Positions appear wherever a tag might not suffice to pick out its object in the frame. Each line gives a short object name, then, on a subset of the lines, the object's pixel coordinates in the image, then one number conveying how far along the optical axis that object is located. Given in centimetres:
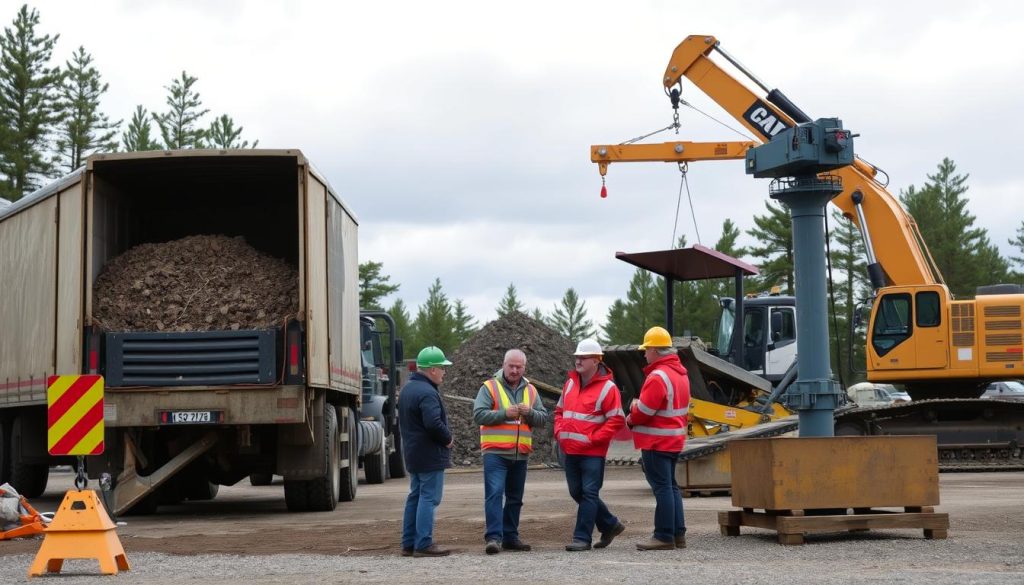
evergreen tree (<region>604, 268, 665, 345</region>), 8044
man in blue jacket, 1138
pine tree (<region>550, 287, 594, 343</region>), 9344
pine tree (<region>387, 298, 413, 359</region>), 9130
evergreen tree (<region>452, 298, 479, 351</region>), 9344
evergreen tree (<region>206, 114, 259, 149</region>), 6719
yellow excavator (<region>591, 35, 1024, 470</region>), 2319
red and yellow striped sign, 1127
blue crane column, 1402
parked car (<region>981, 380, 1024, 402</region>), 4390
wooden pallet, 1181
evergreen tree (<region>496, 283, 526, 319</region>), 9244
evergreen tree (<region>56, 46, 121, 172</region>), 6300
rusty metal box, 1195
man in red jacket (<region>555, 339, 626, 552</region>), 1152
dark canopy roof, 2070
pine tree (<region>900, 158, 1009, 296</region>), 6994
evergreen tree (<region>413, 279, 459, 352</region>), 8741
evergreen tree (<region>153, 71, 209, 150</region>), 6725
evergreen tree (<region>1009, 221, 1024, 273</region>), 8700
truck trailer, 1499
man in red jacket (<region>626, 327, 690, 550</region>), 1151
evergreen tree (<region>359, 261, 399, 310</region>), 7631
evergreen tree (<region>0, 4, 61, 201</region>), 6097
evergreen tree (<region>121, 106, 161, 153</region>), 6906
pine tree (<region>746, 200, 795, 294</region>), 6988
